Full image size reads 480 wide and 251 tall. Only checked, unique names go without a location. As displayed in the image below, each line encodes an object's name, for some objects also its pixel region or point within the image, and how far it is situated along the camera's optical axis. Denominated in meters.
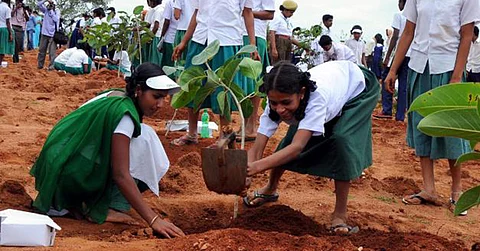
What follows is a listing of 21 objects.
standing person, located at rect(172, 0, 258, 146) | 4.92
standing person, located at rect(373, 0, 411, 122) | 7.45
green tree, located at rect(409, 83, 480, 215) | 1.78
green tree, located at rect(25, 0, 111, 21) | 35.91
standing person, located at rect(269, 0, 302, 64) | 9.59
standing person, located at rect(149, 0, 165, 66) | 8.08
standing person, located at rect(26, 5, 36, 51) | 22.08
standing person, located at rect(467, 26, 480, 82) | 8.89
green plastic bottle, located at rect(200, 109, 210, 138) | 5.75
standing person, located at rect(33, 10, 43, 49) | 24.51
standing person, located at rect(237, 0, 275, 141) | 5.50
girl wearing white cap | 3.02
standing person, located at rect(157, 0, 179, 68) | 6.86
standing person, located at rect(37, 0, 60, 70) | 13.84
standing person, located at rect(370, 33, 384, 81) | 14.57
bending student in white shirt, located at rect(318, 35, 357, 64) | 10.37
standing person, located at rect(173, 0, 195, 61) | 6.22
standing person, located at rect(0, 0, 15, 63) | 12.48
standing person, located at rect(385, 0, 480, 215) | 3.92
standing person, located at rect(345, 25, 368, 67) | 12.91
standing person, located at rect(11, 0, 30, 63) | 14.08
